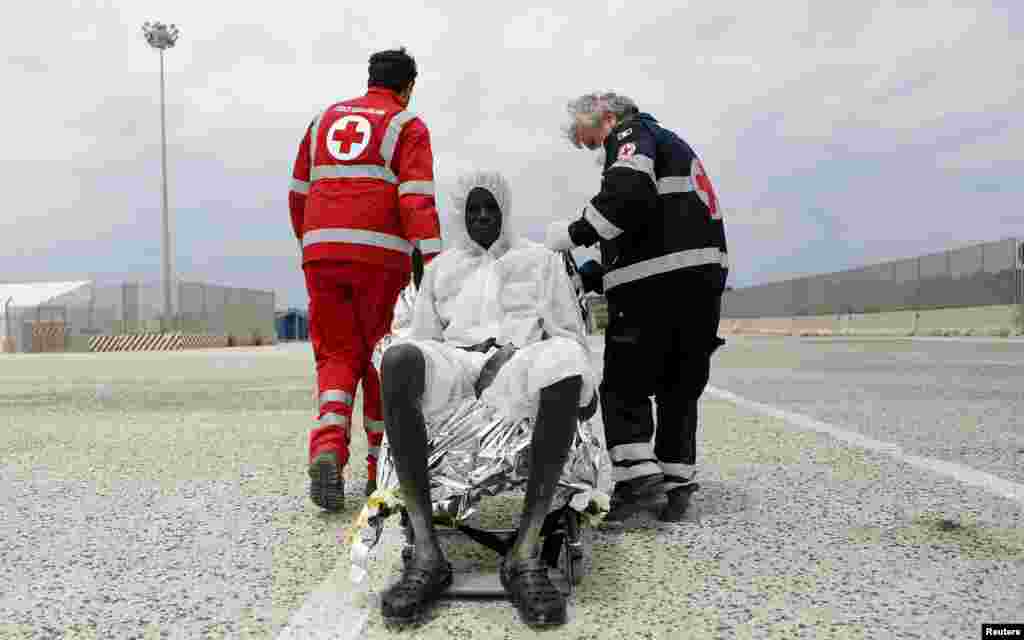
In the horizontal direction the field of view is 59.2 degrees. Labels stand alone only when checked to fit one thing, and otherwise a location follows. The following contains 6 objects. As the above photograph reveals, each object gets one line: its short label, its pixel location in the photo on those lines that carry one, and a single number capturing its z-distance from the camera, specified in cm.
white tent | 4084
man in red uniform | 399
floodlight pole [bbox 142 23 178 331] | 4167
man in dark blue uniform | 369
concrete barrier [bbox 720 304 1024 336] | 2441
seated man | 261
